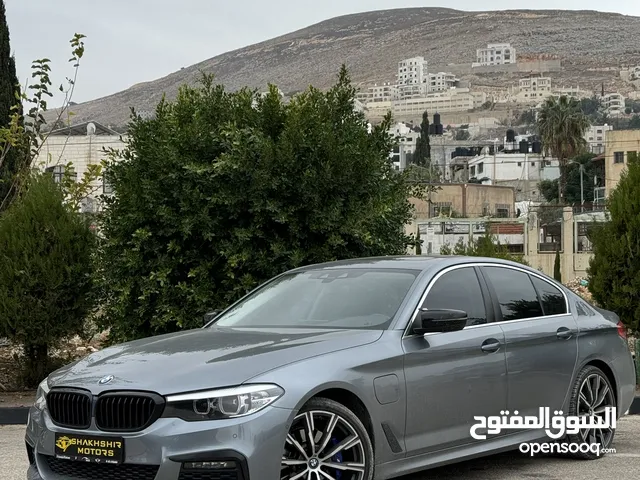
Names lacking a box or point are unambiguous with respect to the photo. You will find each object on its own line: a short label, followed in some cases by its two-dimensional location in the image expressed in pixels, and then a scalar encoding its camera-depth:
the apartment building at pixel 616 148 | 89.12
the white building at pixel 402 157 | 176.80
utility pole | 98.41
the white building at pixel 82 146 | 74.50
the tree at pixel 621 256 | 12.64
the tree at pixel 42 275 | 12.60
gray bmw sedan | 5.41
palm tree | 96.25
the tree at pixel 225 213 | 11.75
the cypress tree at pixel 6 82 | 21.39
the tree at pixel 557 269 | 53.50
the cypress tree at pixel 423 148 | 156.12
